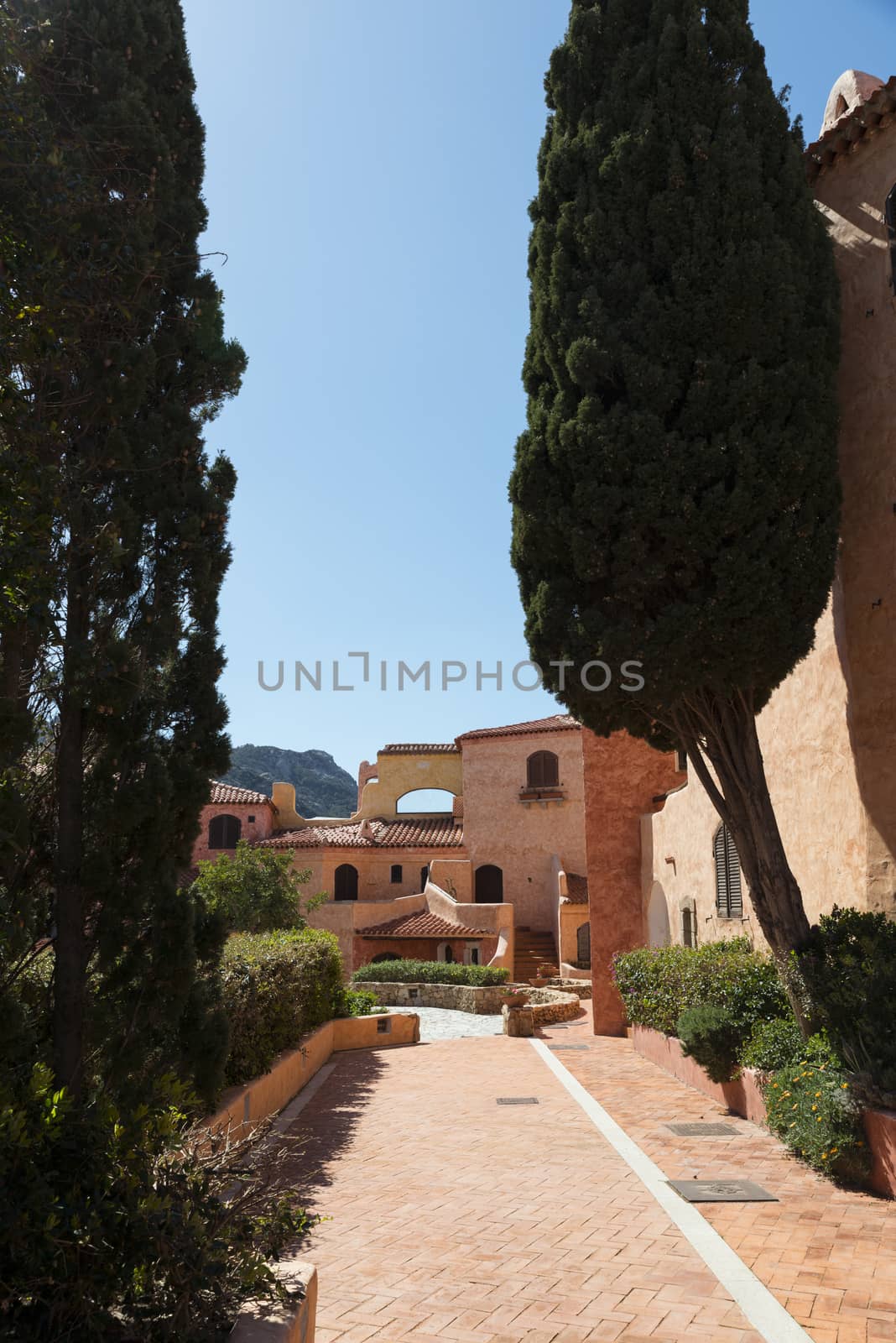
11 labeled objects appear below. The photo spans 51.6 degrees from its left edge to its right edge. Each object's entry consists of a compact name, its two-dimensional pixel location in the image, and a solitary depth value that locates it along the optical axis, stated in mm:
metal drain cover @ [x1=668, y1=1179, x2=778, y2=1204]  7098
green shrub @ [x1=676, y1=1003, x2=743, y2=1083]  10398
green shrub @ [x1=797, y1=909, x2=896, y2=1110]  7637
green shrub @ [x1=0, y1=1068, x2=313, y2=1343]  2957
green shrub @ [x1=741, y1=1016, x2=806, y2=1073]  9172
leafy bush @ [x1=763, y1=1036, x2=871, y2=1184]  7465
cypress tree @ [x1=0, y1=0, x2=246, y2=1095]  5367
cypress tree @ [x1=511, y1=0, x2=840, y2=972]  9227
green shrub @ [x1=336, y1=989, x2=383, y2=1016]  19109
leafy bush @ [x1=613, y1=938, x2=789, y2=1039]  10477
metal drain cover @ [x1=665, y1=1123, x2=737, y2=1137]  9477
